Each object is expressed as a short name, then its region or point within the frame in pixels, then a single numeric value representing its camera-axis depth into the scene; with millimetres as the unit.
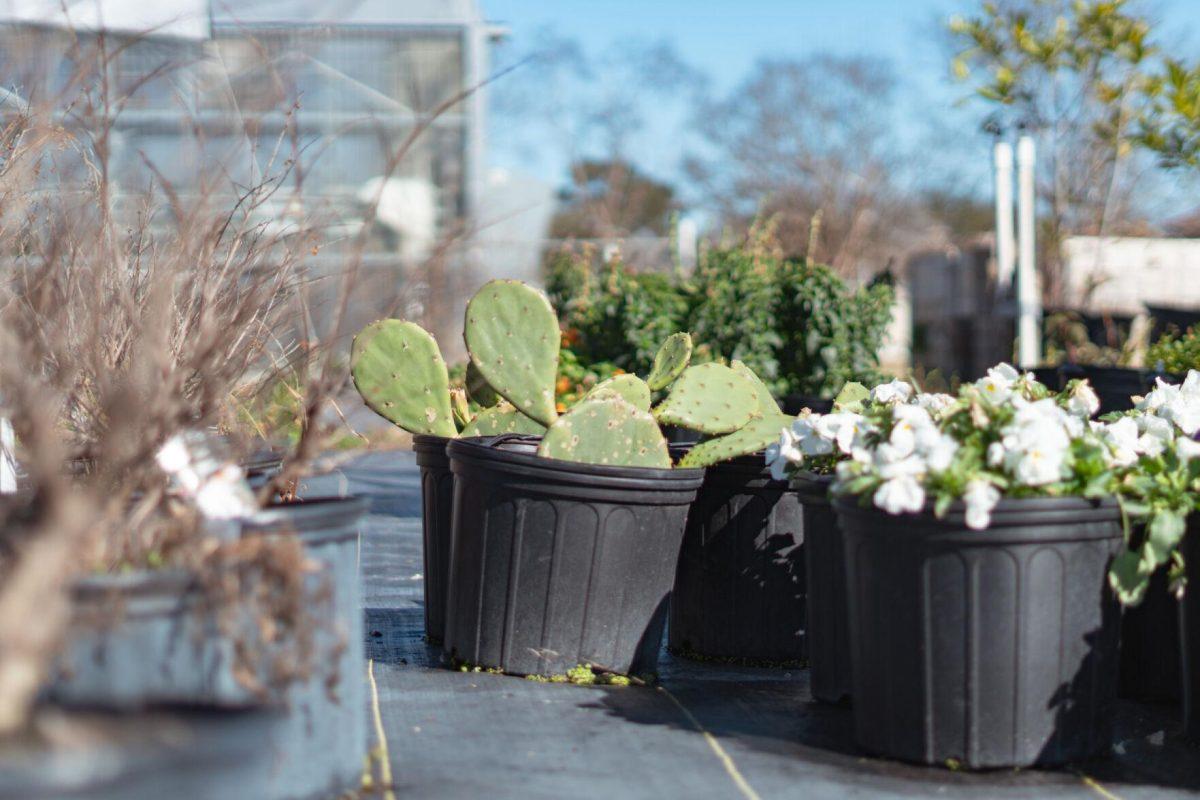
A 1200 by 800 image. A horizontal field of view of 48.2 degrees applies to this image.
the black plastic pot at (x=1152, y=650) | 4121
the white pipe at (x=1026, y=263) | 11359
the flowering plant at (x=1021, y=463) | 3285
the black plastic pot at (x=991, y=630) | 3309
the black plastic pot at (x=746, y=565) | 4645
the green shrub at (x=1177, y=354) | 6723
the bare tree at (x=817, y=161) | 35062
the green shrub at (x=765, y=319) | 8789
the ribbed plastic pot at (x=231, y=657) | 2334
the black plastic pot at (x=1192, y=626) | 3559
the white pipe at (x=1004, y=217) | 11453
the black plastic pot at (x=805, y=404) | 7661
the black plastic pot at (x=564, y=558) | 4227
